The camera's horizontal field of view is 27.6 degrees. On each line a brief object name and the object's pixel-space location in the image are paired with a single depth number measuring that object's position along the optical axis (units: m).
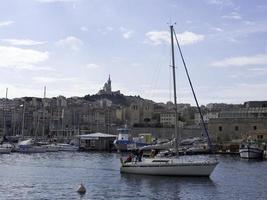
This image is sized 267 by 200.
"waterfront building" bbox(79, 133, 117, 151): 116.70
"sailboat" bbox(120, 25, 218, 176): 44.72
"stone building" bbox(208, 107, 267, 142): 124.44
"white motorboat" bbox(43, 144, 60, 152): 100.86
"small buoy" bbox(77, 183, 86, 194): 34.88
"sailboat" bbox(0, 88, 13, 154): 91.07
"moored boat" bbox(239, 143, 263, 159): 77.44
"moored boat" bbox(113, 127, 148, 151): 104.12
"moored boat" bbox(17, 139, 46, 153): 96.31
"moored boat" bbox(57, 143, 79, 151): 106.06
